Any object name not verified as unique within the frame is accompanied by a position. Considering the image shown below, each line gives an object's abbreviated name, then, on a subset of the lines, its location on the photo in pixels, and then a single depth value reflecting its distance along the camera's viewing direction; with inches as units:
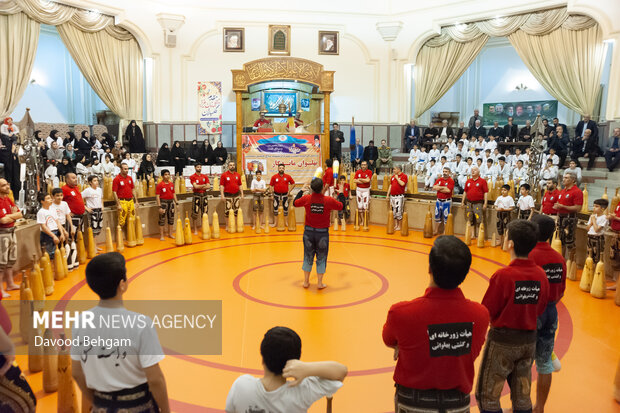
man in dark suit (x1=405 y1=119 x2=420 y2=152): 782.5
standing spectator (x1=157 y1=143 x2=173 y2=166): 668.1
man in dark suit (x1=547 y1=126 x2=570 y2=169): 603.2
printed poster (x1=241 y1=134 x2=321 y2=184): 608.4
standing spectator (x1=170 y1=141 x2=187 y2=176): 662.5
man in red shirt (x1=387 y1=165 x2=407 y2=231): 512.4
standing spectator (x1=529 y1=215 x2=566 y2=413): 163.5
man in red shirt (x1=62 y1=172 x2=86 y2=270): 360.2
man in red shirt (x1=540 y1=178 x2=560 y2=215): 385.1
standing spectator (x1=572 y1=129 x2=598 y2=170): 604.1
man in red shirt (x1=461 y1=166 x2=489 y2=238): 462.9
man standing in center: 309.3
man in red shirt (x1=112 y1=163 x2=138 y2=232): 435.8
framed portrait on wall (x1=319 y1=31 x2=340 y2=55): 778.8
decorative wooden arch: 623.5
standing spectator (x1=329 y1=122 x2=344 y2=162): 701.9
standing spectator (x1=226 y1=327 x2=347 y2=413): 92.8
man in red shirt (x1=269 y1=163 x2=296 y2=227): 518.3
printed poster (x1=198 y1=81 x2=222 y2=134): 705.0
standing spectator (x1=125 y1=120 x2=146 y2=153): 720.3
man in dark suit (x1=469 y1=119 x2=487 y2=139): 759.1
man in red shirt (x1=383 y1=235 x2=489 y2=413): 103.8
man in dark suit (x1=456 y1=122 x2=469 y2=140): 789.7
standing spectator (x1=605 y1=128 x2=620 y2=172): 571.8
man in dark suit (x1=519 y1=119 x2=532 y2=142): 676.1
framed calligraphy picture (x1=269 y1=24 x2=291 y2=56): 759.1
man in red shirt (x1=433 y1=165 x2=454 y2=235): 482.9
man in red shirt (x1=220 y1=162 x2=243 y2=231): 509.6
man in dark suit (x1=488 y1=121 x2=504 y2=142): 724.0
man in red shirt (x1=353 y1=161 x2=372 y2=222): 526.6
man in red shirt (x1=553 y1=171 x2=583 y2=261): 370.3
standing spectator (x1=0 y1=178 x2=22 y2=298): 295.6
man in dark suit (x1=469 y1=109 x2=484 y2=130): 776.8
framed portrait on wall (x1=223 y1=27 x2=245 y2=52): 756.0
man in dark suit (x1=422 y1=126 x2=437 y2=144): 778.4
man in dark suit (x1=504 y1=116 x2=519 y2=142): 711.5
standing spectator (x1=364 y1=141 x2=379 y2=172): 725.3
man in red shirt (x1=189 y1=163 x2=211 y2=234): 494.0
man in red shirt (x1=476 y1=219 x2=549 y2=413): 142.3
